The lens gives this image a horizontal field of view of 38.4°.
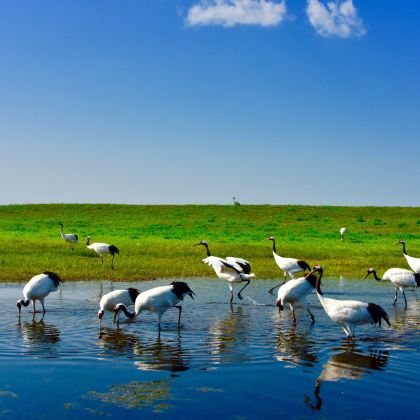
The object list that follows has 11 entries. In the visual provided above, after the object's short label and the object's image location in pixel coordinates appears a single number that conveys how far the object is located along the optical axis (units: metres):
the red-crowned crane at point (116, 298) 14.73
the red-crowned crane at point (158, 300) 13.75
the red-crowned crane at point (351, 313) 12.41
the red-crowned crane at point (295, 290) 15.01
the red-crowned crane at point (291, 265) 20.69
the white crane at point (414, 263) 21.61
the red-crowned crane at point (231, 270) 18.78
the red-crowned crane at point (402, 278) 18.44
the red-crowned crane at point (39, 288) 15.52
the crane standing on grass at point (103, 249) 27.77
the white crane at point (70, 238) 34.78
